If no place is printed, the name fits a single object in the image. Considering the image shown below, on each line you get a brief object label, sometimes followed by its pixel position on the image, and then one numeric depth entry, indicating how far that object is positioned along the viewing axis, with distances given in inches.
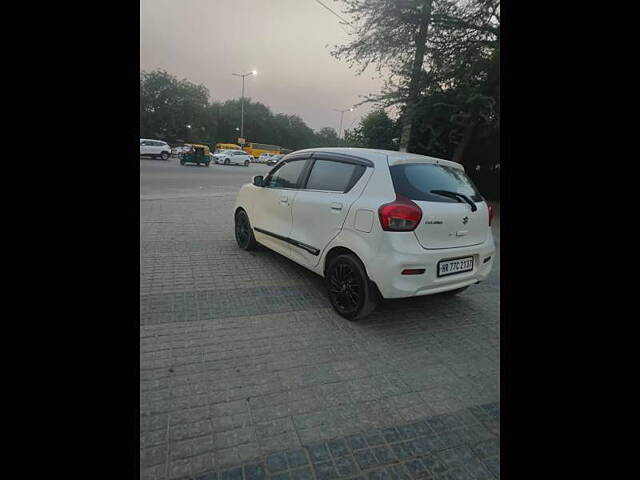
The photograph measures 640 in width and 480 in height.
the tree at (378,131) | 508.7
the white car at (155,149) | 1140.5
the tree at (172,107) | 1868.8
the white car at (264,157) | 1009.8
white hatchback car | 117.0
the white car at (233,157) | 1374.3
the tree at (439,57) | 442.3
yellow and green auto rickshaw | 1085.8
